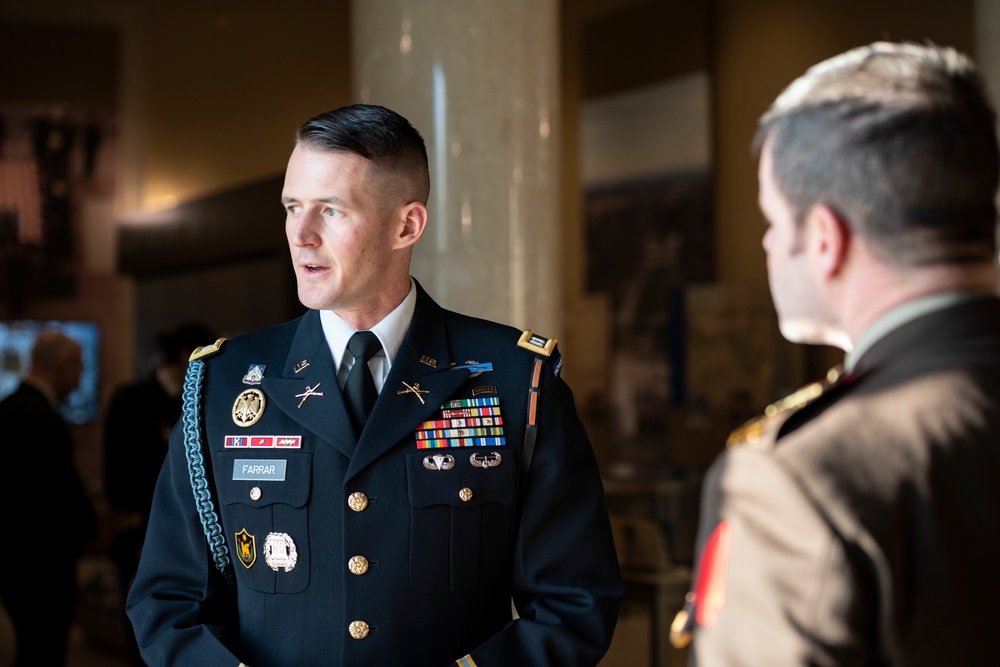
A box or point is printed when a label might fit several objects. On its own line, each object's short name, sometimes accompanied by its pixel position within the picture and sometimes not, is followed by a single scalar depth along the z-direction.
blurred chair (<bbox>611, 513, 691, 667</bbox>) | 5.49
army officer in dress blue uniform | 1.94
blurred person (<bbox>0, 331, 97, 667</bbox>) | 4.92
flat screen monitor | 11.67
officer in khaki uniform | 1.03
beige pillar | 3.88
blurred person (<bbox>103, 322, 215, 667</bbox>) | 5.17
